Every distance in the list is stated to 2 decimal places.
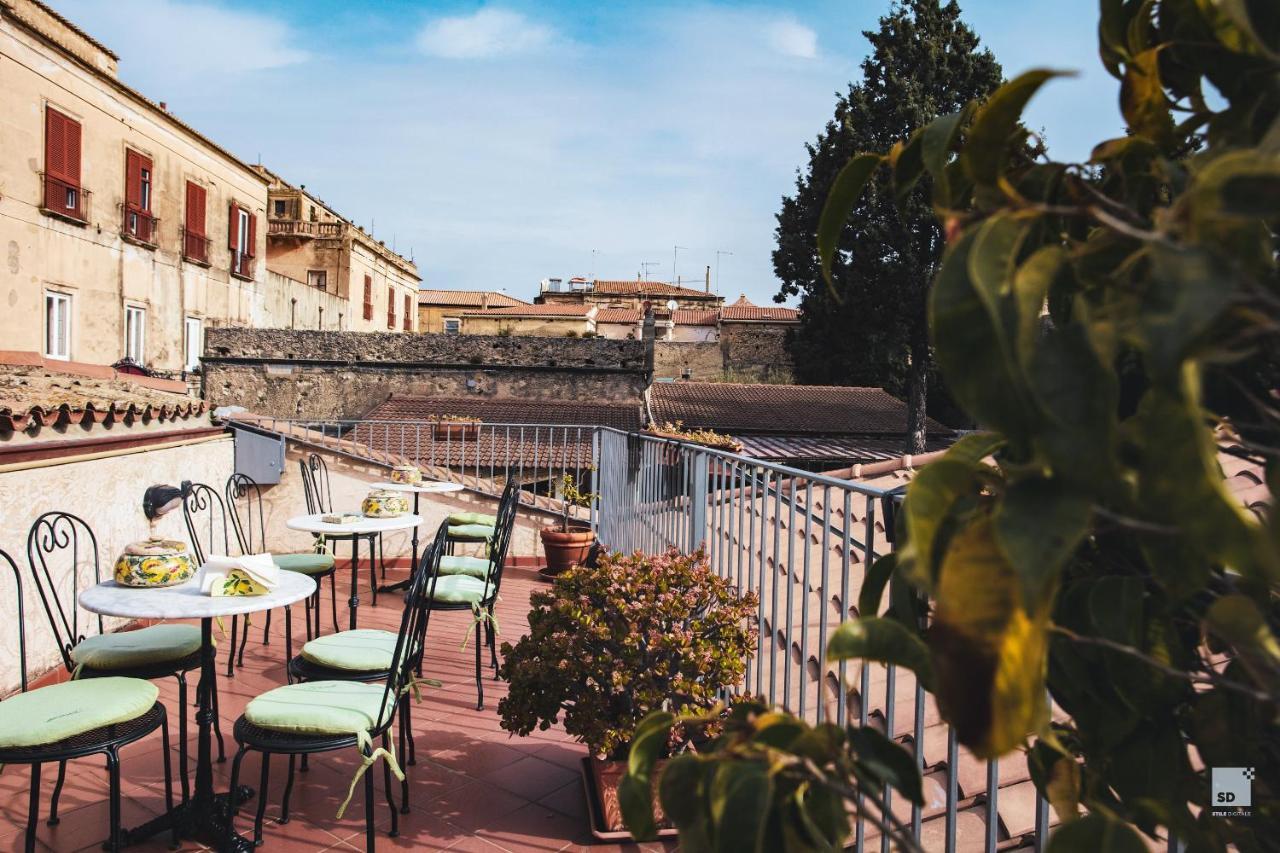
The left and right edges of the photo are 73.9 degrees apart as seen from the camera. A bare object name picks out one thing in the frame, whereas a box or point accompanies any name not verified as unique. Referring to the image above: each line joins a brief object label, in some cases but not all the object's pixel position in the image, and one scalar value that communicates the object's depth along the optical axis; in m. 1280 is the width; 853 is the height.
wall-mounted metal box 7.38
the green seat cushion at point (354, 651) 3.12
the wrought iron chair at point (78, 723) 2.33
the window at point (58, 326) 12.94
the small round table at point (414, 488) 6.36
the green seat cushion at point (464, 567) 4.95
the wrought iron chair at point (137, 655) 2.93
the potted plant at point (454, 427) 9.68
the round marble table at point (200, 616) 2.61
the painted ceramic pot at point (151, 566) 2.86
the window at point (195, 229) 16.11
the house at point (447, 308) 33.59
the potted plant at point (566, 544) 7.16
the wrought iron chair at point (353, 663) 3.11
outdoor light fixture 5.41
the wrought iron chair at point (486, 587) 4.36
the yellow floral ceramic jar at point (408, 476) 6.61
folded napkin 2.81
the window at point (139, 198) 14.34
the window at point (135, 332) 14.57
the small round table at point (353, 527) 4.55
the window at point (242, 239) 17.80
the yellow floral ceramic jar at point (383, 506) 5.03
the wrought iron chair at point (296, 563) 4.49
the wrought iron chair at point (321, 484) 7.33
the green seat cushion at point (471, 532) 6.28
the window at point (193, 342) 16.45
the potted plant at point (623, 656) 2.60
